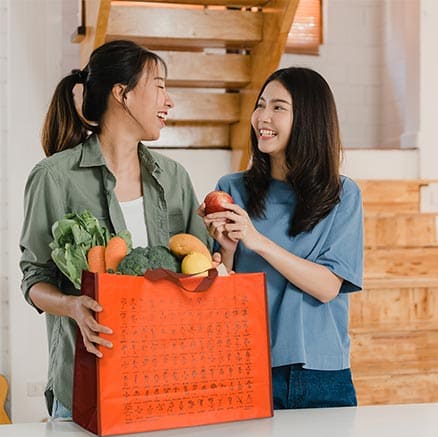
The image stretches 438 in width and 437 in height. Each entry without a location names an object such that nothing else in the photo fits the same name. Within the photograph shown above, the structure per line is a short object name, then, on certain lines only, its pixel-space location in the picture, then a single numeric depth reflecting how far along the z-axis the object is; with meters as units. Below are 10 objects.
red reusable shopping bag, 3.10
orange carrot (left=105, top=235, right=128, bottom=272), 3.15
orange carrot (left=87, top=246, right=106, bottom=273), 3.16
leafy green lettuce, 3.18
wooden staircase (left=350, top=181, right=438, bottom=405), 6.25
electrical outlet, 6.71
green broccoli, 3.13
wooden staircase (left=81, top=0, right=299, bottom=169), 6.80
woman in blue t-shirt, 3.63
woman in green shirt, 3.54
